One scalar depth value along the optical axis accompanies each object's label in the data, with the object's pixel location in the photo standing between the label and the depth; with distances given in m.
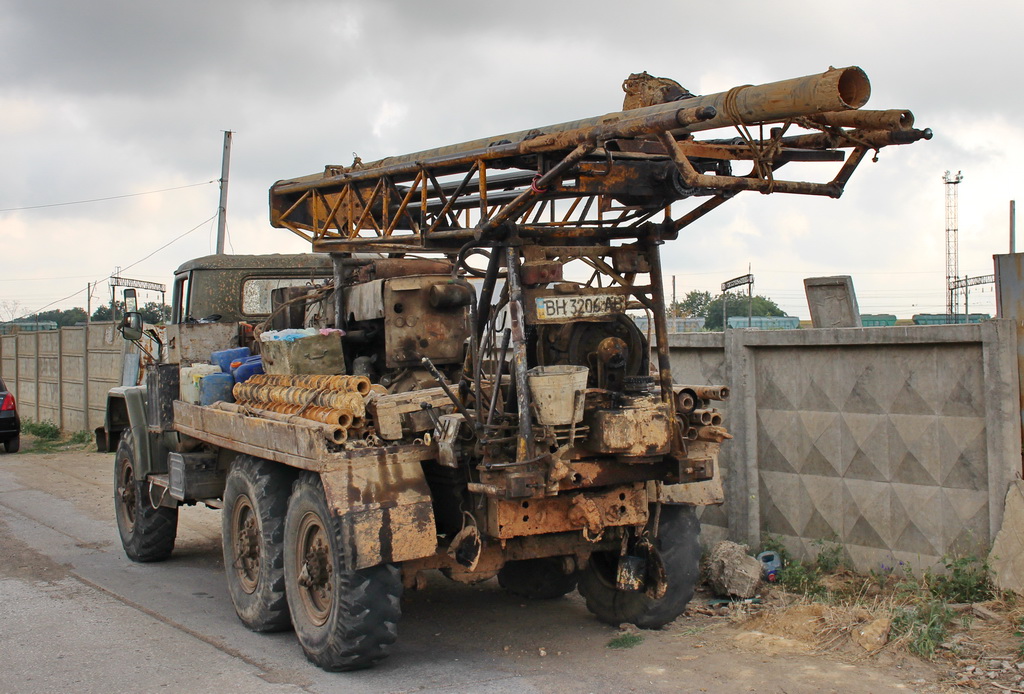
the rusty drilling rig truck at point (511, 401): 5.25
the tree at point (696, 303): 47.38
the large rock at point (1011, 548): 6.01
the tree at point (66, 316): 54.94
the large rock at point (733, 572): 6.93
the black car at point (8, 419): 17.61
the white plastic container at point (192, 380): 7.71
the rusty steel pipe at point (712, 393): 5.96
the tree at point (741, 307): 44.31
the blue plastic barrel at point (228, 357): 7.76
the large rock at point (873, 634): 5.73
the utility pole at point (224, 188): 23.47
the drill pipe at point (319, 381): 5.74
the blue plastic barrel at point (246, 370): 7.55
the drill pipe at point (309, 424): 5.53
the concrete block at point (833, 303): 7.49
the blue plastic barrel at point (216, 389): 7.54
